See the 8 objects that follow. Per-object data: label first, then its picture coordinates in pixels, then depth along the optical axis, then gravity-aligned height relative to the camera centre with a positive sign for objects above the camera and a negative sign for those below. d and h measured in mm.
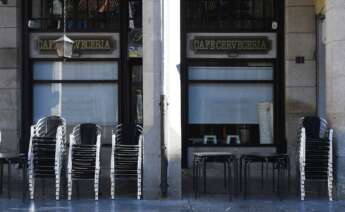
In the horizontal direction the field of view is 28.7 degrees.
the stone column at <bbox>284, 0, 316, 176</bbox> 14148 +918
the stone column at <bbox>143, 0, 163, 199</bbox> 10844 +239
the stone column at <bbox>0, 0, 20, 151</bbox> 14148 +627
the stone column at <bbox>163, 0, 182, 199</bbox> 10867 +259
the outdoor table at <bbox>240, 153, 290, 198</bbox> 10898 -818
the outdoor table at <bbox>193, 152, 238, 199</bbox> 11025 -852
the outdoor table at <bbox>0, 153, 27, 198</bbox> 10719 -823
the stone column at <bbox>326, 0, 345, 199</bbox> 10836 +510
